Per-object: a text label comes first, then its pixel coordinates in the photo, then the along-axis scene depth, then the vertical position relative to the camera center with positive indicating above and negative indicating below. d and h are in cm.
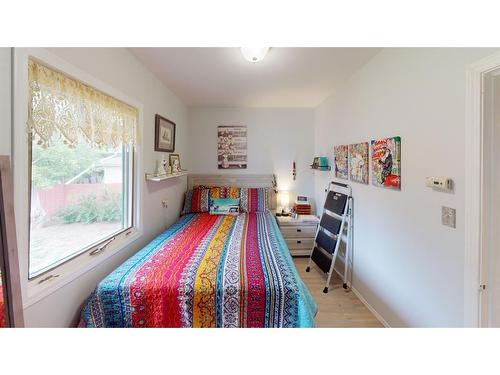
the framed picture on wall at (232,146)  368 +66
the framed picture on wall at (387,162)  169 +19
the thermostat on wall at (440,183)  125 +2
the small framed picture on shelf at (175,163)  287 +31
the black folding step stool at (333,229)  251 -53
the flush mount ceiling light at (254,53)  165 +102
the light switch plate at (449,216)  125 -18
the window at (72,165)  110 +13
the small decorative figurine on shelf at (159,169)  243 +19
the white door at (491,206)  110 -10
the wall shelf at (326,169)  310 +24
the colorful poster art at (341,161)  255 +30
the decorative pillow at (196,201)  330 -23
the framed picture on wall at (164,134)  243 +60
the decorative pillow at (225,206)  322 -30
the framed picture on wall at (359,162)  214 +24
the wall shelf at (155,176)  220 +10
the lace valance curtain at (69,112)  104 +43
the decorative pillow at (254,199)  334 -20
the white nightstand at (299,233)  326 -69
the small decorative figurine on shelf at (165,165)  259 +24
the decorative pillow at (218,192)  340 -10
